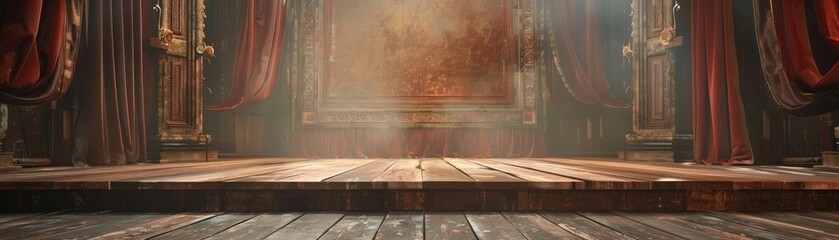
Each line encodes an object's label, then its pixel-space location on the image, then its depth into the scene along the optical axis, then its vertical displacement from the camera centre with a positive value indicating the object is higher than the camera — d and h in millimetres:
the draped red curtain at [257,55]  4680 +588
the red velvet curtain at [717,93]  3404 +184
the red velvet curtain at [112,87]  3301 +230
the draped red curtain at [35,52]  2773 +381
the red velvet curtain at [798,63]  2900 +329
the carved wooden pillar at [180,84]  3848 +288
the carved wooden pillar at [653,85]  3834 +267
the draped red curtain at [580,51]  4992 +645
